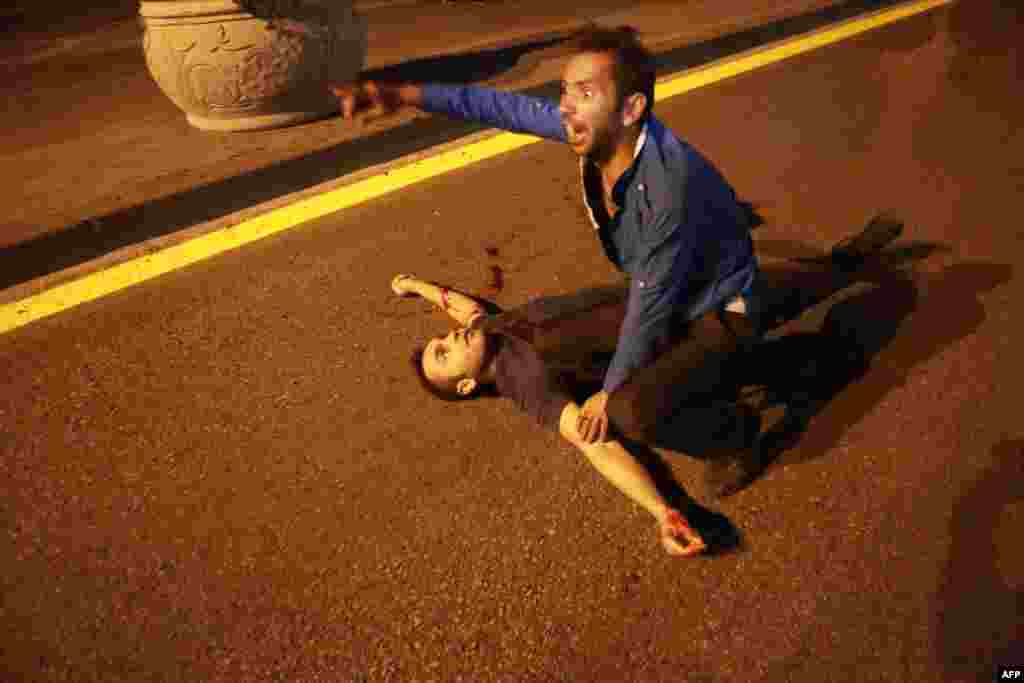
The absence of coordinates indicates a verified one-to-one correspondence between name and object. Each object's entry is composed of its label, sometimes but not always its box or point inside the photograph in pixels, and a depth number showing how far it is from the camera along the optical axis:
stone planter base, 3.72
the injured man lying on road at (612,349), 1.79
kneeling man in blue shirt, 1.67
